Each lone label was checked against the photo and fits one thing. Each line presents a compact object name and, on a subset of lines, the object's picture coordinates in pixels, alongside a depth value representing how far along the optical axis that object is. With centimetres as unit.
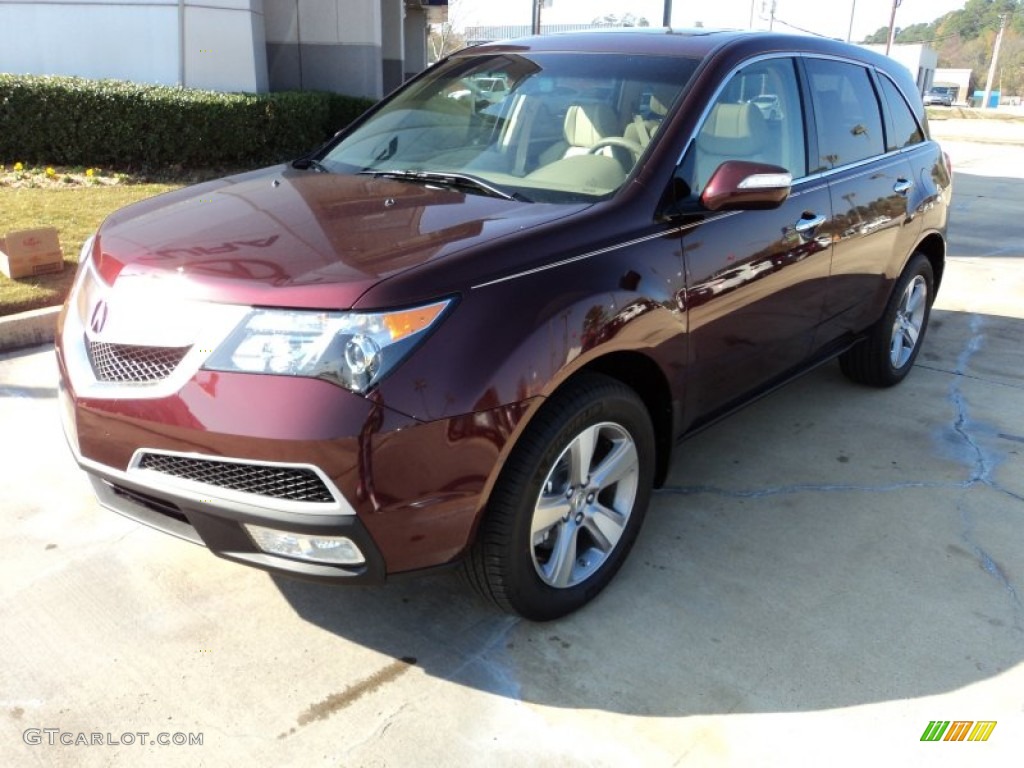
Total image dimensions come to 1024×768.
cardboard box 570
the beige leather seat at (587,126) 330
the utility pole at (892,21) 3703
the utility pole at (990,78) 6850
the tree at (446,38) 4419
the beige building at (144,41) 1167
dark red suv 228
